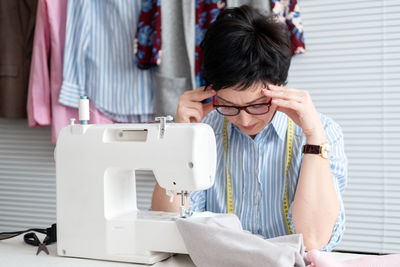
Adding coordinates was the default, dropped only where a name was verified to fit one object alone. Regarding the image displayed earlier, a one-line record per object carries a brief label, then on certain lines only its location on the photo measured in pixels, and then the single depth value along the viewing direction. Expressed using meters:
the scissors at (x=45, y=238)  1.46
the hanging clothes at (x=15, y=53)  2.96
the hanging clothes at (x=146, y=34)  2.68
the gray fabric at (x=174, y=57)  2.57
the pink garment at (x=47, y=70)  2.82
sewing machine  1.26
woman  1.53
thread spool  1.38
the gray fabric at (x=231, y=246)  1.08
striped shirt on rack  2.75
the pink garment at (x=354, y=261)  1.09
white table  1.27
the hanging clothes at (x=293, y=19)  2.52
